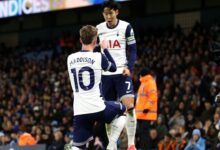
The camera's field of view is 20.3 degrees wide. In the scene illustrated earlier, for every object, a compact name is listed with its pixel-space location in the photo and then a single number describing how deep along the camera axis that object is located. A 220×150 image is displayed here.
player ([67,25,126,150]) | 9.03
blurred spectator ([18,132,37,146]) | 18.59
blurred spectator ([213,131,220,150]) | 14.38
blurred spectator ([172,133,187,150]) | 15.20
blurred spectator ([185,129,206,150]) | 14.55
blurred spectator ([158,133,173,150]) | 15.36
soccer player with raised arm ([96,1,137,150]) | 10.41
